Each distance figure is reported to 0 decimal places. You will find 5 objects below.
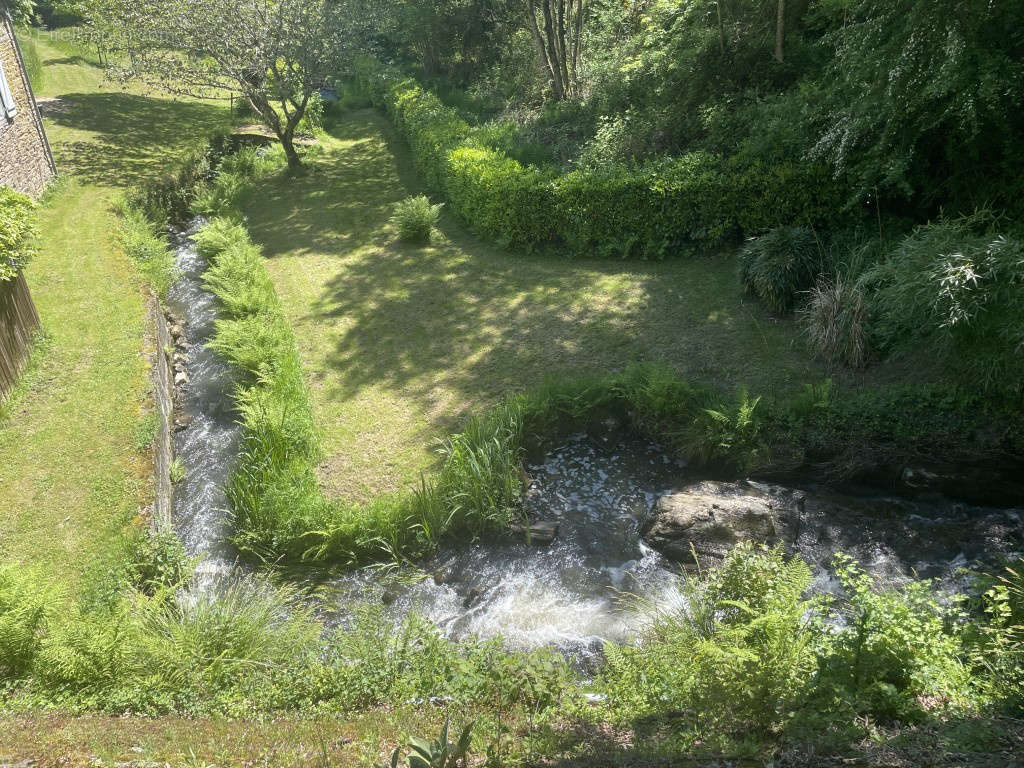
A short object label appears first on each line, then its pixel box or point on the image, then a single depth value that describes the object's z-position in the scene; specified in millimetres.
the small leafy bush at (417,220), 13508
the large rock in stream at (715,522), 6641
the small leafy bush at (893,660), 4211
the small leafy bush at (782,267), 9430
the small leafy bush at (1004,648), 4172
